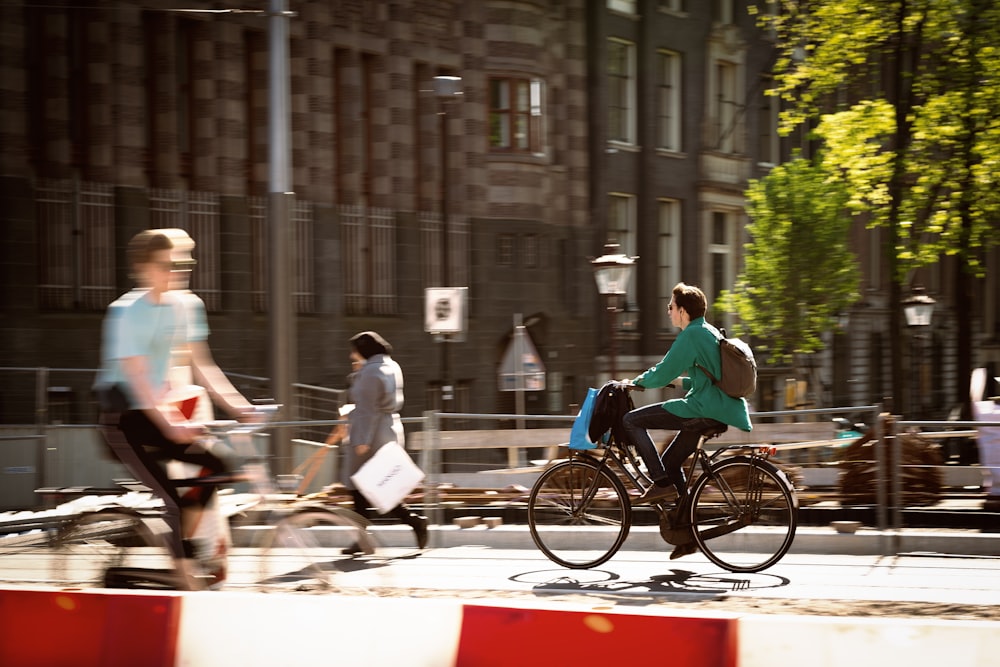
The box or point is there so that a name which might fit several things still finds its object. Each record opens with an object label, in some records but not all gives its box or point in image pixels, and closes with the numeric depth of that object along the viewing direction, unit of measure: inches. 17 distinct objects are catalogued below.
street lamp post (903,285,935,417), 1414.9
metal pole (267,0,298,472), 631.8
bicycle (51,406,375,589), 259.8
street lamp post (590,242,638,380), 816.3
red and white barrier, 186.5
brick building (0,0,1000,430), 833.5
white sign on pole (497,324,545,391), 893.2
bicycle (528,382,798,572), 361.7
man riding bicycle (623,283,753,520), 353.4
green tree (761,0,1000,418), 877.2
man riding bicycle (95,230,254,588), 247.4
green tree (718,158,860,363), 1249.4
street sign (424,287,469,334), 767.7
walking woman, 459.8
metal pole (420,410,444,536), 460.1
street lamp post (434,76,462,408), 847.7
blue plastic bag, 372.2
